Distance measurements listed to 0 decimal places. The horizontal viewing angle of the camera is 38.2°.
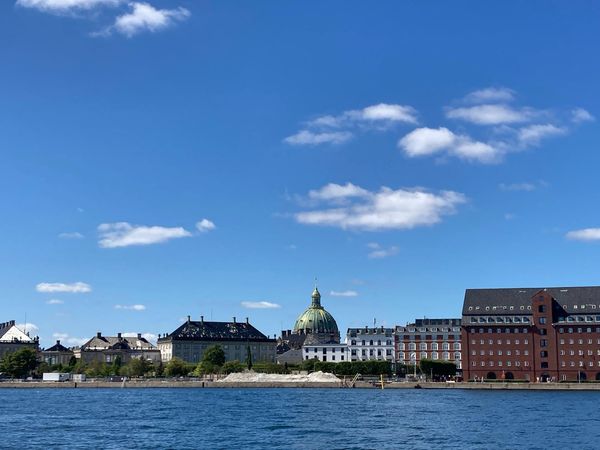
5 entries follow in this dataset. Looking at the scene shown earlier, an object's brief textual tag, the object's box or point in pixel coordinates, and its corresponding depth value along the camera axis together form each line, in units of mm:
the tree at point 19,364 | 179500
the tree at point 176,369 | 181875
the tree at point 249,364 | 185375
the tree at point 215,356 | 193125
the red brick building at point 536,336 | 145750
